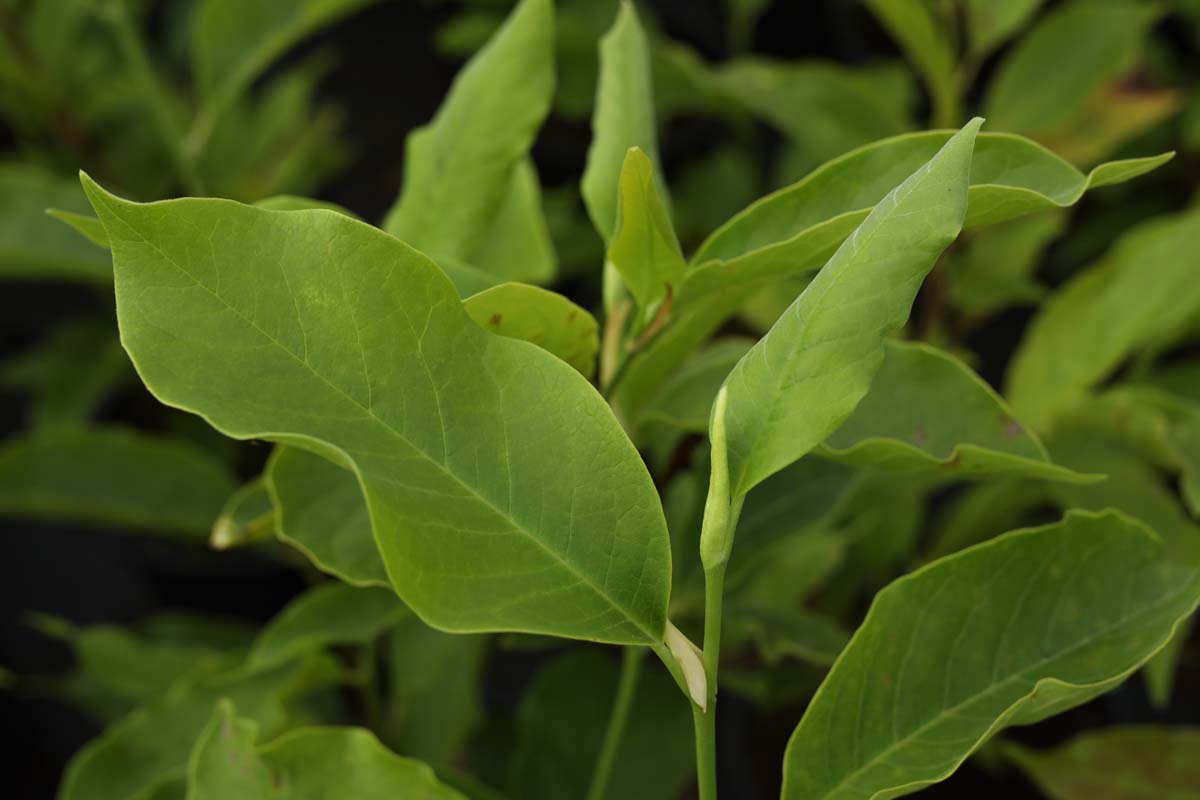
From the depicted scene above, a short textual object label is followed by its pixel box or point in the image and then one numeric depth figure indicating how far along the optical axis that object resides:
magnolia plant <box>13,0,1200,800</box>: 0.57
